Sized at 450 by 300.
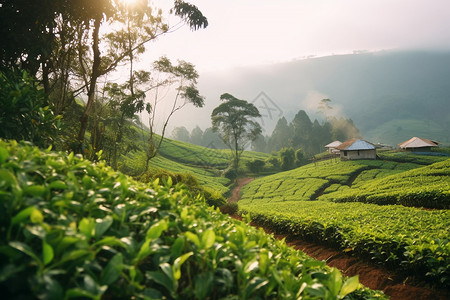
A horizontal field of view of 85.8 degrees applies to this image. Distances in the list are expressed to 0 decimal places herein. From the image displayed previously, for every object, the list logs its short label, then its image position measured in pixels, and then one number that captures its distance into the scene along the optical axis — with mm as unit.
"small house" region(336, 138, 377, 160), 36750
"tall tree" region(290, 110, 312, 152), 77500
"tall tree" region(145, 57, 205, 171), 22562
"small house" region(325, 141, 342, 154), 51425
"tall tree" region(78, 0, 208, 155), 7051
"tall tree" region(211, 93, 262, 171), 41062
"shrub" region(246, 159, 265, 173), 47156
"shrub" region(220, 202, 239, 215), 13562
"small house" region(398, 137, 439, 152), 38844
